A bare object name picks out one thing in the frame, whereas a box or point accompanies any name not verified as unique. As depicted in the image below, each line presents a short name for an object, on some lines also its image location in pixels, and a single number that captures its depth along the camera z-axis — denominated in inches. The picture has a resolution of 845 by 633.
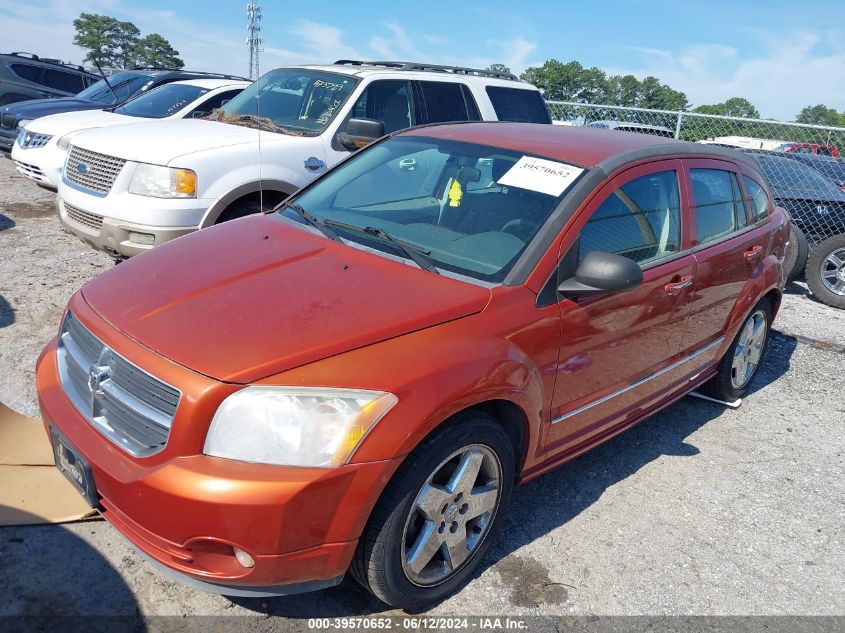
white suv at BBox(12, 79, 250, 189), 338.6
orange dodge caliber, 89.1
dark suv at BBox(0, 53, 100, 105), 548.7
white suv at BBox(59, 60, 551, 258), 211.6
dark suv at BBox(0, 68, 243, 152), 440.5
